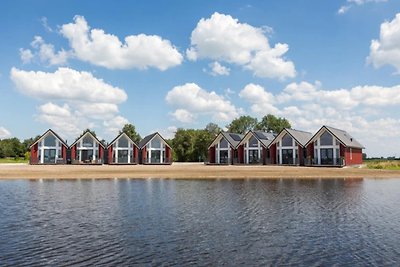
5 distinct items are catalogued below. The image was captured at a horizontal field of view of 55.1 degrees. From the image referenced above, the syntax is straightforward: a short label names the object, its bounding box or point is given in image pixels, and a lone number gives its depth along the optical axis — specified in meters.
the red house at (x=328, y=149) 60.38
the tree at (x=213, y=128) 103.60
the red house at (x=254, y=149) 68.19
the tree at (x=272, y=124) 112.94
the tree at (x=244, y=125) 114.00
